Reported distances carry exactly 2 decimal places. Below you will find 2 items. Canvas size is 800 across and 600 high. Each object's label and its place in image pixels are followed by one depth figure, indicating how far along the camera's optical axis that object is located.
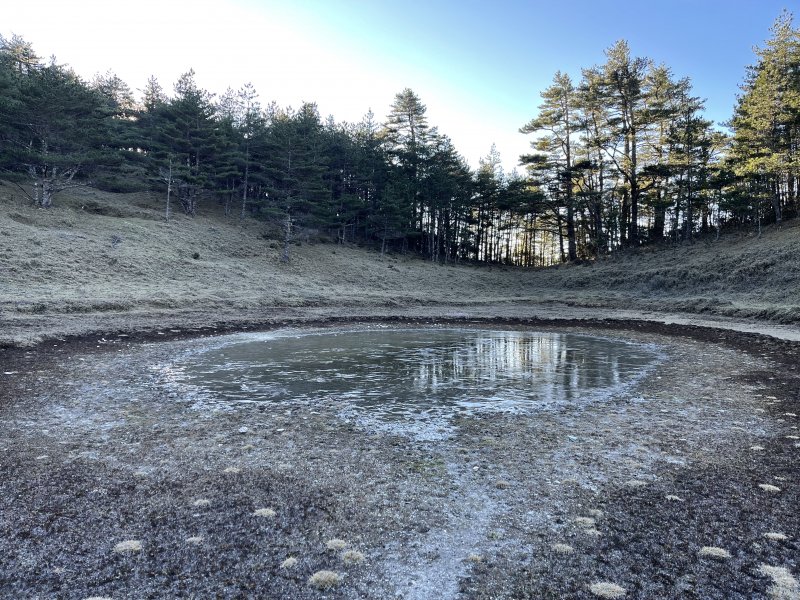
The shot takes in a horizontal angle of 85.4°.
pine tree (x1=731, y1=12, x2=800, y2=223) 32.89
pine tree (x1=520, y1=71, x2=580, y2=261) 49.25
